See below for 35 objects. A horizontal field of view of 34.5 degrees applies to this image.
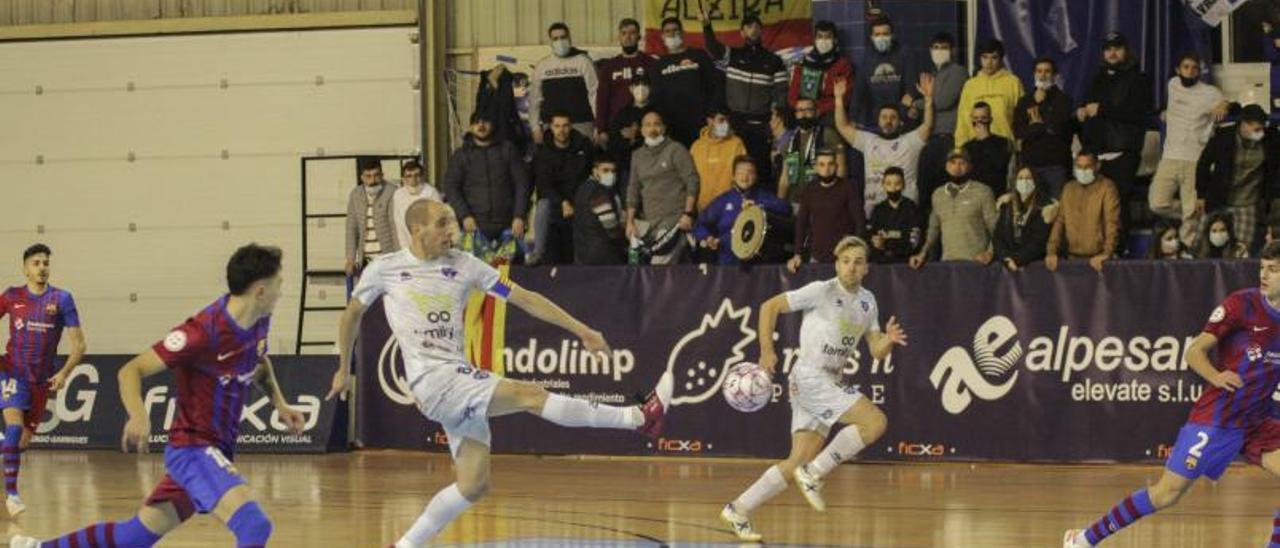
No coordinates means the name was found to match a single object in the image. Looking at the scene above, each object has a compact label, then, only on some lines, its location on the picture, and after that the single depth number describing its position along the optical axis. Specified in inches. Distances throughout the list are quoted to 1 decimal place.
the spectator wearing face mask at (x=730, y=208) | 941.8
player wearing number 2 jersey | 521.3
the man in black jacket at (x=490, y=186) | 1004.6
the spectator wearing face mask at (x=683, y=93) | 1010.1
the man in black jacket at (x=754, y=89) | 994.7
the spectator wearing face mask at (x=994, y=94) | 948.6
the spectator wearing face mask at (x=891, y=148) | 946.7
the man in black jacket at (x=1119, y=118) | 926.4
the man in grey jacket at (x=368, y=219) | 1053.2
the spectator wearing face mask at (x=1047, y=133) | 927.0
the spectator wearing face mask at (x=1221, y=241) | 897.5
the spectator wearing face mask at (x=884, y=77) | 980.6
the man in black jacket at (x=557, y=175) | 996.6
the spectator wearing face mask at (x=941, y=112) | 952.3
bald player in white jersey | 522.3
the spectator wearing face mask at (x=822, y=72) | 978.1
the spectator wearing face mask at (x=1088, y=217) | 898.1
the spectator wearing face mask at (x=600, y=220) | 981.2
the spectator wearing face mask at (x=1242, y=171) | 901.2
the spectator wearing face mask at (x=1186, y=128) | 926.4
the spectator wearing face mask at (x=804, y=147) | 959.6
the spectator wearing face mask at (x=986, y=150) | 928.0
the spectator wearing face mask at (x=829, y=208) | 921.5
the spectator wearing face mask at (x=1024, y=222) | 906.1
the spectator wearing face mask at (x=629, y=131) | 997.8
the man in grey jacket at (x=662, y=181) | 964.6
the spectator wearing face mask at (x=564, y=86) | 1046.4
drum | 944.9
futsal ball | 609.3
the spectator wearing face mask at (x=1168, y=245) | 904.9
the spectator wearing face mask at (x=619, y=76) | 1022.4
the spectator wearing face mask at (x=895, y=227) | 924.0
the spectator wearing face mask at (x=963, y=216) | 916.0
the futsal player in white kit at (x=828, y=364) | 655.1
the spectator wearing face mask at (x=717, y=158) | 971.3
